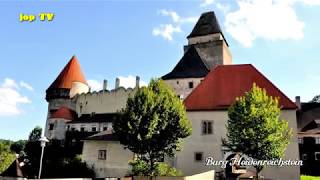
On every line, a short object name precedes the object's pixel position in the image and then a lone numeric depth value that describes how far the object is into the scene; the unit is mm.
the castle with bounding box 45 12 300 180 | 27312
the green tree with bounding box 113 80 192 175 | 24562
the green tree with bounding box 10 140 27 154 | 104000
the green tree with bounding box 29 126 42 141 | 115294
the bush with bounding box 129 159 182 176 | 24912
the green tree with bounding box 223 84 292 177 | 22547
